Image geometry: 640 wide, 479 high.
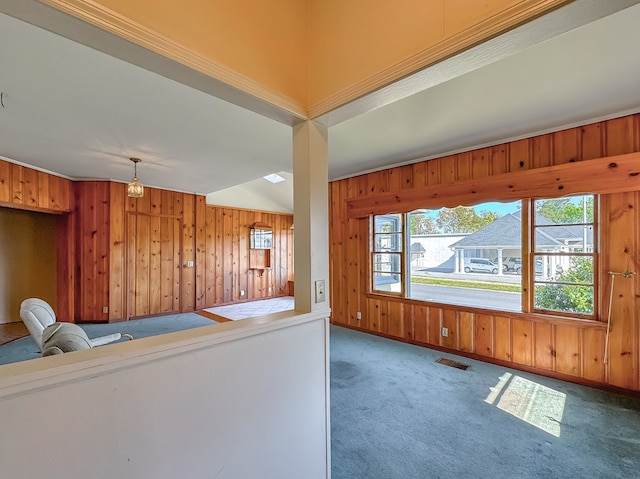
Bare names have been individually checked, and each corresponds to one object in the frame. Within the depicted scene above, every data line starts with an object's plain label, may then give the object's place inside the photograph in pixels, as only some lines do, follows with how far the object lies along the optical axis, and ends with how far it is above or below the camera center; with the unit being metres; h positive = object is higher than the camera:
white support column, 1.54 +0.15
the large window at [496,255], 2.89 -0.18
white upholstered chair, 2.18 -0.65
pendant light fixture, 3.53 +0.62
